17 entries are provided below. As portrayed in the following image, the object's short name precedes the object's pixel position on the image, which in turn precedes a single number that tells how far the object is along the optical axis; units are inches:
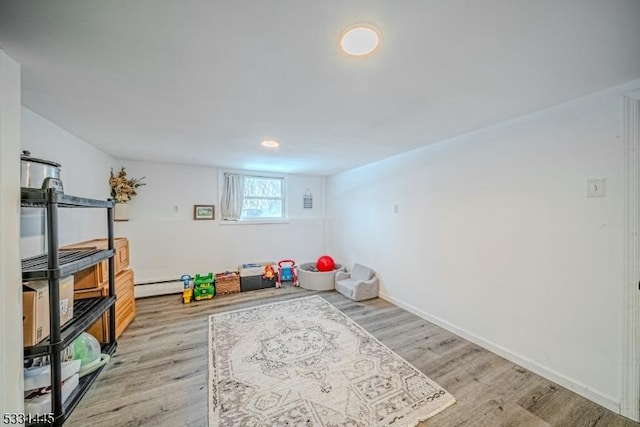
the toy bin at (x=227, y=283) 155.7
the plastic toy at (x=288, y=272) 177.8
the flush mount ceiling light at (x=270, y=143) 109.3
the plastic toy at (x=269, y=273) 169.4
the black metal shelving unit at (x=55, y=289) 55.4
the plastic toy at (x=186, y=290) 141.3
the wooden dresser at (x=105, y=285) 85.1
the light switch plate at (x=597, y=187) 65.8
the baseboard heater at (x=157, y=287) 148.7
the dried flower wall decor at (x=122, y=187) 138.2
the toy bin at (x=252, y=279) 163.2
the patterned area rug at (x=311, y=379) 62.1
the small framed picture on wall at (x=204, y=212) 165.9
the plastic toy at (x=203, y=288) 147.0
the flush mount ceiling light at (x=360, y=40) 42.1
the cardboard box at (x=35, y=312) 53.2
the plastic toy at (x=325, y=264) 171.9
